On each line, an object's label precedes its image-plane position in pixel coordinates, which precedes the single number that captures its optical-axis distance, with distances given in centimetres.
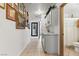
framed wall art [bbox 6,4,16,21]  117
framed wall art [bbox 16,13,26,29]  164
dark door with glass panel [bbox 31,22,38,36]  441
